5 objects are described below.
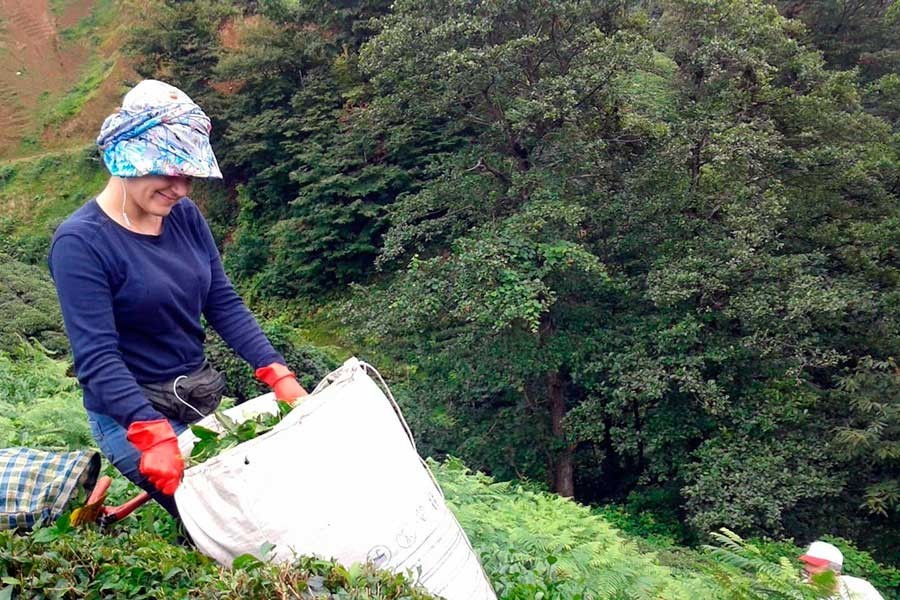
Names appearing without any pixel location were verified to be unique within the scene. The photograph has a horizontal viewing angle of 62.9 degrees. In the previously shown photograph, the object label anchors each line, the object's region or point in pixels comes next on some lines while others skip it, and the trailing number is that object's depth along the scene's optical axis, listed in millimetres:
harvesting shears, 2473
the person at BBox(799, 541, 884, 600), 4681
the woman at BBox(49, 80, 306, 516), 2107
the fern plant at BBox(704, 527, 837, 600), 3100
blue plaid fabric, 2377
